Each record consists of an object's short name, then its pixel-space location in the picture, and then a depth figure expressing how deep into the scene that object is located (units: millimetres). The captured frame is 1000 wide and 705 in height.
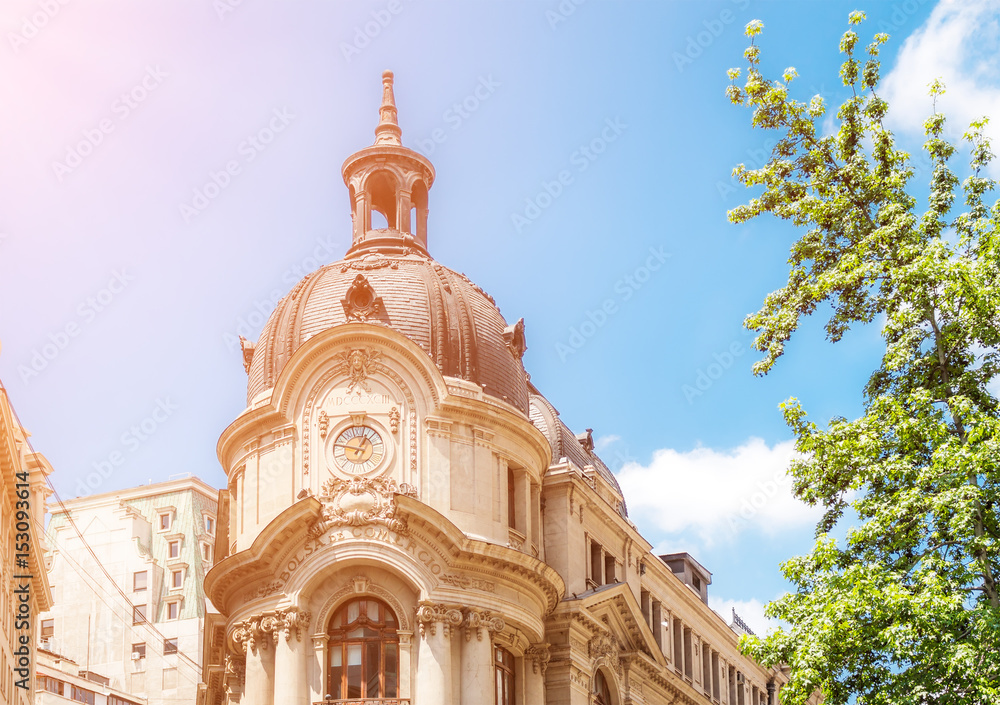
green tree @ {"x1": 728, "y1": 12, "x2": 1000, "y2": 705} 26203
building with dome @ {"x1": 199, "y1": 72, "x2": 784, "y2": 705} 43844
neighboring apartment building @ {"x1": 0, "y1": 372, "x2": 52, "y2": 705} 60438
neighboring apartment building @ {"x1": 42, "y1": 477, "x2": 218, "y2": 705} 93062
